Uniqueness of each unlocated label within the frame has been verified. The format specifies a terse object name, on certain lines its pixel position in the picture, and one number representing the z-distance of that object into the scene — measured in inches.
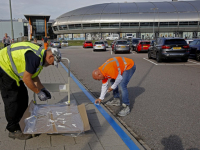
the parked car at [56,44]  1408.0
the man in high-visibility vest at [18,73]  114.9
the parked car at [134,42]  1112.9
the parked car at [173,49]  537.3
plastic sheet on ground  126.2
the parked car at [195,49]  583.5
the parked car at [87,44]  1460.4
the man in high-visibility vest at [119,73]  162.1
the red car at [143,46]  947.3
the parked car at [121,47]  928.3
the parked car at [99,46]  1099.3
